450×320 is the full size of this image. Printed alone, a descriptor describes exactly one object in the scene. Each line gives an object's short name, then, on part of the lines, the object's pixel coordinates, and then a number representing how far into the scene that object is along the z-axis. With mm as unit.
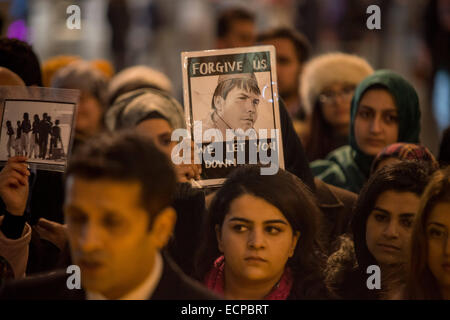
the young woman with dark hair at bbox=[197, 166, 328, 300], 5437
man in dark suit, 4426
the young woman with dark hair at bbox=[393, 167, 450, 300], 5195
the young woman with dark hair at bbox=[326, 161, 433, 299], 5930
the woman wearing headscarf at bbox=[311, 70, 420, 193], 7832
